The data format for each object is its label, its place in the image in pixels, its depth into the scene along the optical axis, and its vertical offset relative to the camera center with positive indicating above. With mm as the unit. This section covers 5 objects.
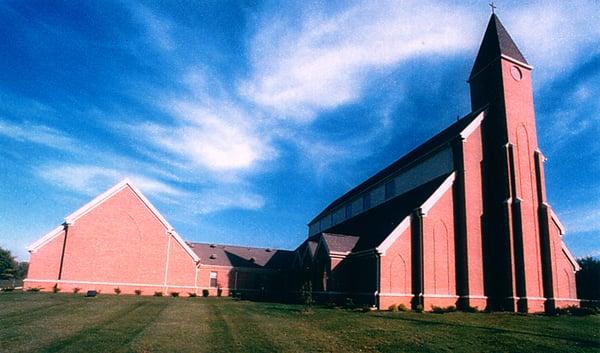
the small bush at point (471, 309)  26891 -2347
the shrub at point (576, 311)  26297 -2215
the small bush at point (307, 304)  23758 -2207
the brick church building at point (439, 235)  28250 +2630
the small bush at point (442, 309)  26250 -2359
